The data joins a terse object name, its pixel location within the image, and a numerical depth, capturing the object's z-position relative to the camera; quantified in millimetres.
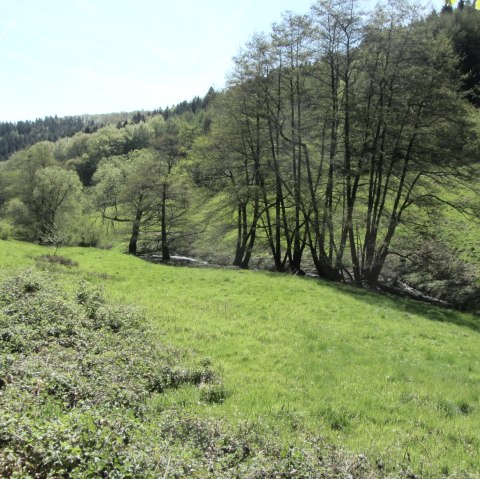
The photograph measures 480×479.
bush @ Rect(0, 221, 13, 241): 54625
